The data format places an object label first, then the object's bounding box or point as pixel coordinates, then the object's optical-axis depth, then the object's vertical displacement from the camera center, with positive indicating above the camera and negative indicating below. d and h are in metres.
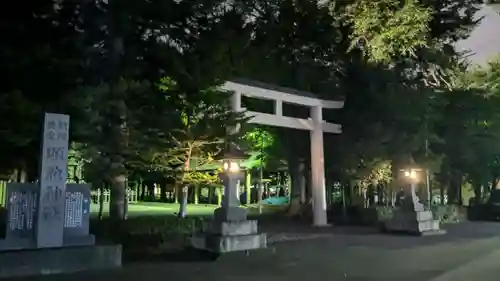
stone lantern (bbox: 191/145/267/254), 12.12 -0.30
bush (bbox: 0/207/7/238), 10.00 -0.17
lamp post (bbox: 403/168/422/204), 18.41 +1.00
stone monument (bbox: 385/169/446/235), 17.97 -0.19
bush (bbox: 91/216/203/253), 11.59 -0.40
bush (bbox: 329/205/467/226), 21.43 -0.13
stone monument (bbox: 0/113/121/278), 8.95 -0.09
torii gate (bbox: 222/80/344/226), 17.45 +2.93
